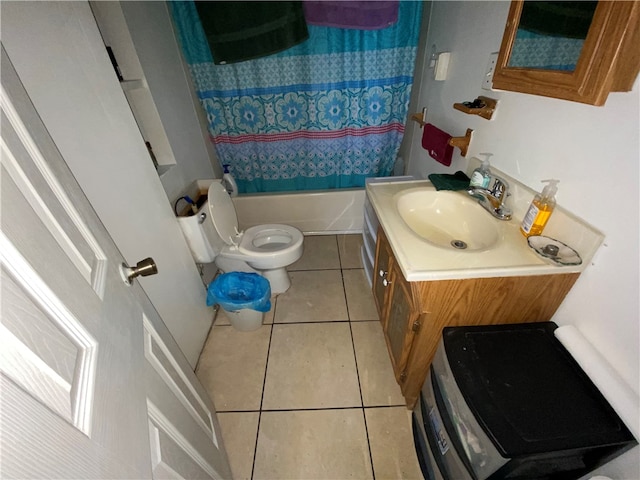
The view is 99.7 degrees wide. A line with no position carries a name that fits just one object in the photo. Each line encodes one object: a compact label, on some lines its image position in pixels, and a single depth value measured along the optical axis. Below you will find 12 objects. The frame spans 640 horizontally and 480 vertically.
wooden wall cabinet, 0.60
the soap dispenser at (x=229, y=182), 2.13
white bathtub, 2.37
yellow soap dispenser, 0.92
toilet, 1.52
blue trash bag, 1.54
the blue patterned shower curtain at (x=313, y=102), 1.79
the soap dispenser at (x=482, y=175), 1.19
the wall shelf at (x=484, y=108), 1.16
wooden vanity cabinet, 0.88
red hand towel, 1.51
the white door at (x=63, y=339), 0.32
